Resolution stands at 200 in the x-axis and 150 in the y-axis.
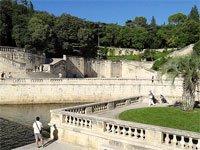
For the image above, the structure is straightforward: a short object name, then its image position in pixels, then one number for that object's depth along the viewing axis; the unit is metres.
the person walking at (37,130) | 7.63
